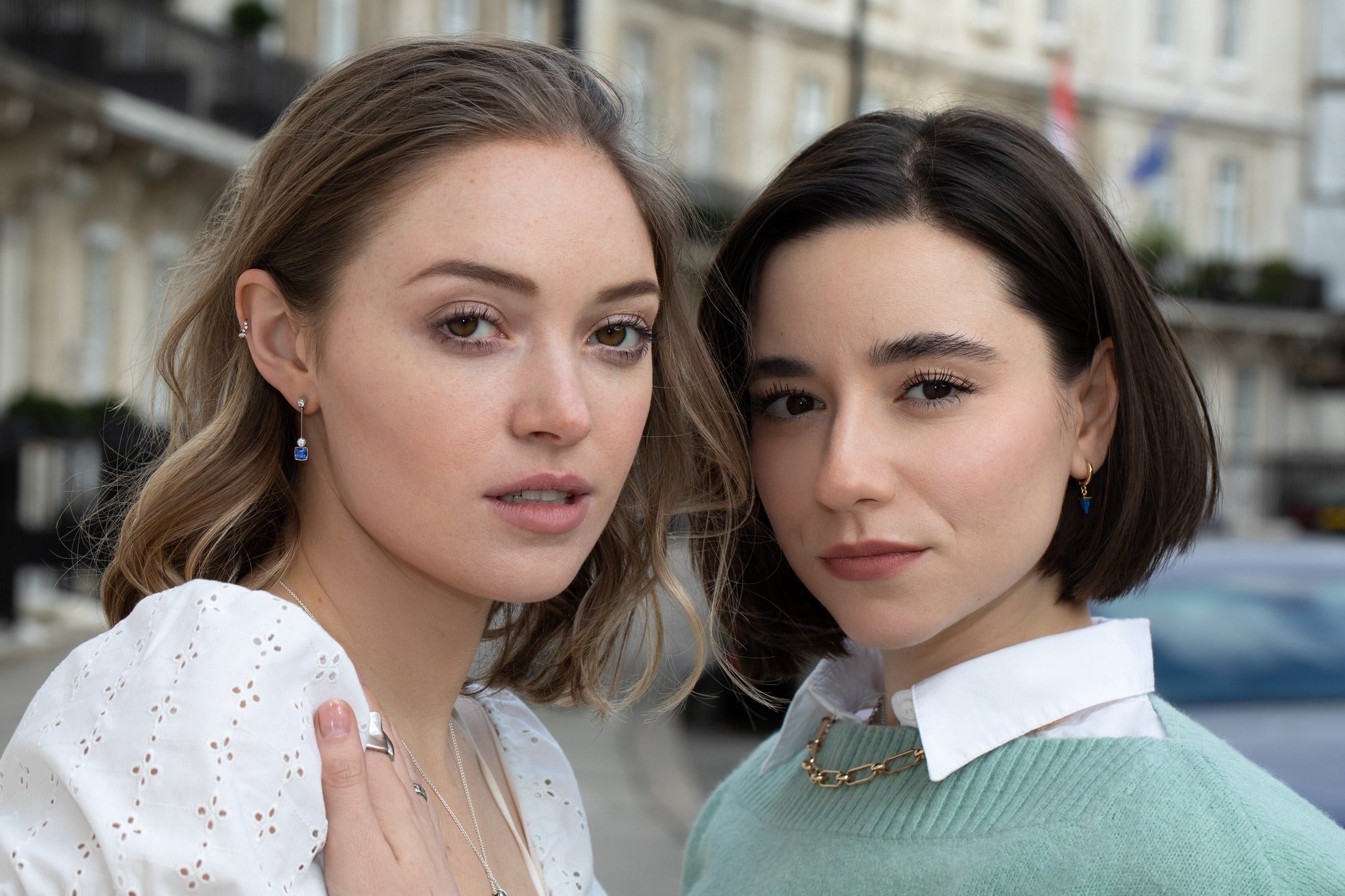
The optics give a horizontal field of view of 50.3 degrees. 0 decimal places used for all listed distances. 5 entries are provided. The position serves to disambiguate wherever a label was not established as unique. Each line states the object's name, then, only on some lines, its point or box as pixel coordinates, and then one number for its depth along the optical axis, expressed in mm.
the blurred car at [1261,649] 4277
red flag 18984
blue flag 24625
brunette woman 1918
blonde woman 1576
